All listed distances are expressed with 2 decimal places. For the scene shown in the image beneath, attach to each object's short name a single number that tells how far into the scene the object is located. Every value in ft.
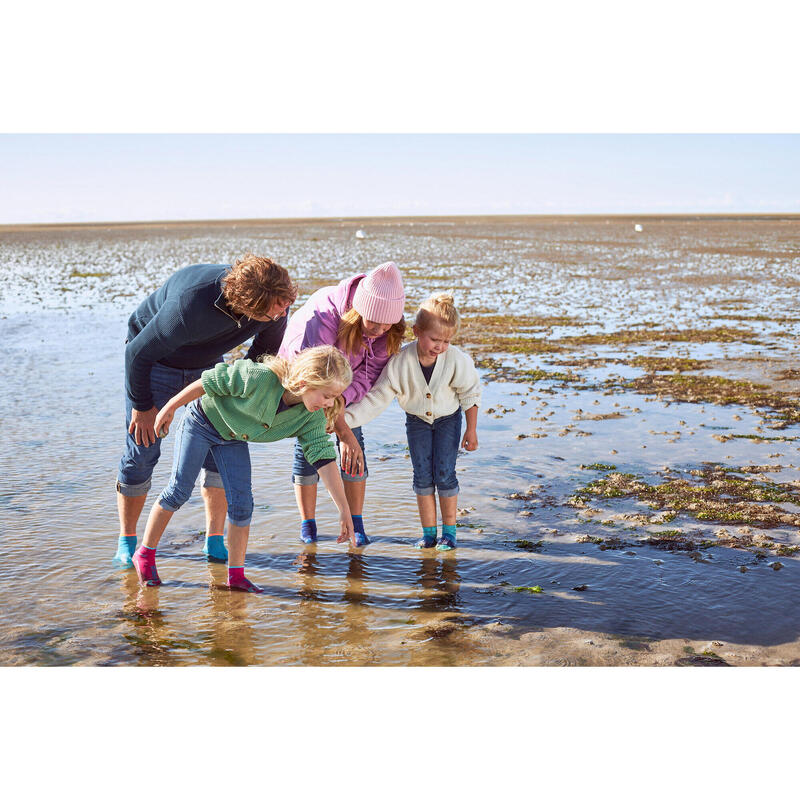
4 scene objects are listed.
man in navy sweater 12.01
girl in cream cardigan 14.33
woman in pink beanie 13.12
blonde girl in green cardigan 12.21
